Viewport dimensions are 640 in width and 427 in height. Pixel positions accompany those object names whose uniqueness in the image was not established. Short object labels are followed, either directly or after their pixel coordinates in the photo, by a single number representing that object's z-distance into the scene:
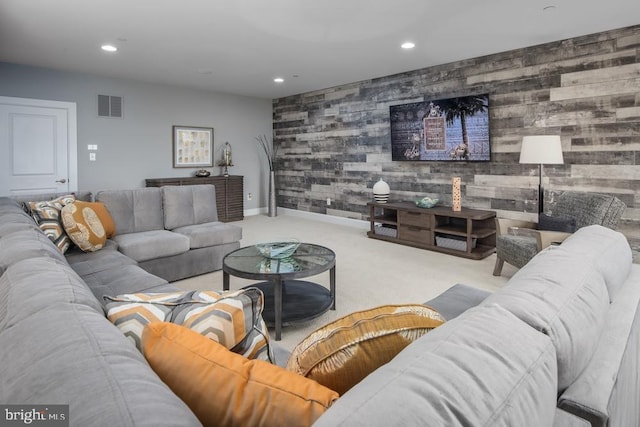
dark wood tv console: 4.71
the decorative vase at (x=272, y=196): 7.93
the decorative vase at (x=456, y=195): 5.03
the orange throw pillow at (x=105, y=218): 3.41
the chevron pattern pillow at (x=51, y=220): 2.99
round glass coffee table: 2.55
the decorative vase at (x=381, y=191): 5.88
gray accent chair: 3.33
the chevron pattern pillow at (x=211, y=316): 1.00
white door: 5.34
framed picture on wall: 6.91
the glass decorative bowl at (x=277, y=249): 2.92
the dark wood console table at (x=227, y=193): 6.93
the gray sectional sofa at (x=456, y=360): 0.56
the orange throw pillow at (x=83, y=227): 3.07
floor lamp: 3.81
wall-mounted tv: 4.95
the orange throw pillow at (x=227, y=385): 0.66
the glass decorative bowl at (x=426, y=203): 5.29
